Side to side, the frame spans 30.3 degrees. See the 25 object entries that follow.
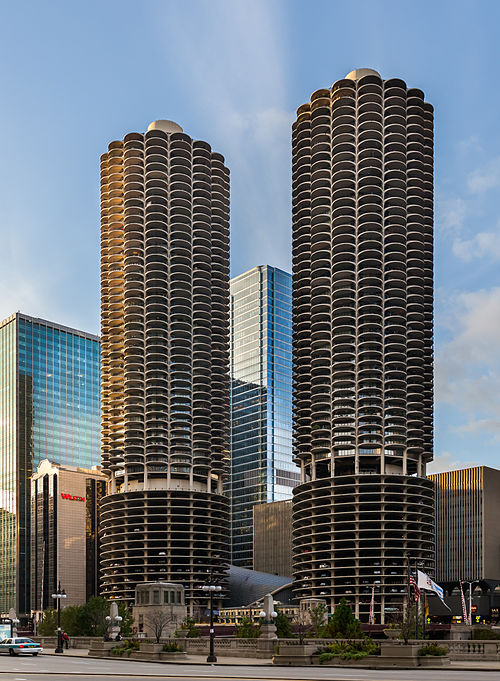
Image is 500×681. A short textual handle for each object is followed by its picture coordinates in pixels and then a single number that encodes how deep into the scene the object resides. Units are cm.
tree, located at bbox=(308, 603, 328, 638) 14400
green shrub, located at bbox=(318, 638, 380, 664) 5952
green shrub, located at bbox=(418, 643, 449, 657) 5688
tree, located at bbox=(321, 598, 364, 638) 8442
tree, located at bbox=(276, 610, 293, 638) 10449
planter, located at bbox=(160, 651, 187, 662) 7150
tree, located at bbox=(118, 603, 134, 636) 12200
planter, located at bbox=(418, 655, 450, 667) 5616
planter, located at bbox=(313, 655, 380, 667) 5812
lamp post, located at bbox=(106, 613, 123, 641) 9106
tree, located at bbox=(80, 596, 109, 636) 13050
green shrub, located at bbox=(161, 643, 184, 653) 7252
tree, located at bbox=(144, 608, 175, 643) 14606
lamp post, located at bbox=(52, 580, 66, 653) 9166
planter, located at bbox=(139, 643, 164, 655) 7256
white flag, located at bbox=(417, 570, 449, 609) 7589
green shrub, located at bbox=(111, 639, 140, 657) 7733
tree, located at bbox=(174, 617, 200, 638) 10331
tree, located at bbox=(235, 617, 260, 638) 9061
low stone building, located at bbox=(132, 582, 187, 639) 16525
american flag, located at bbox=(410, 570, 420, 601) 7888
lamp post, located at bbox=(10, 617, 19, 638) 8804
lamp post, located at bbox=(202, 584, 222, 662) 6782
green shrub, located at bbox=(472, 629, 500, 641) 8675
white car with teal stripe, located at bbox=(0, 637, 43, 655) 8369
